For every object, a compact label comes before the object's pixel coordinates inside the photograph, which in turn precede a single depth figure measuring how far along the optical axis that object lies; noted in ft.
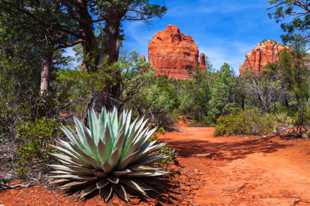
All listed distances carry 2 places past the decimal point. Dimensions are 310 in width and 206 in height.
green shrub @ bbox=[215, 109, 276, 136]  49.35
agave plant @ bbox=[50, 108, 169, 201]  15.23
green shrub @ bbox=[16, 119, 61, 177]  17.35
